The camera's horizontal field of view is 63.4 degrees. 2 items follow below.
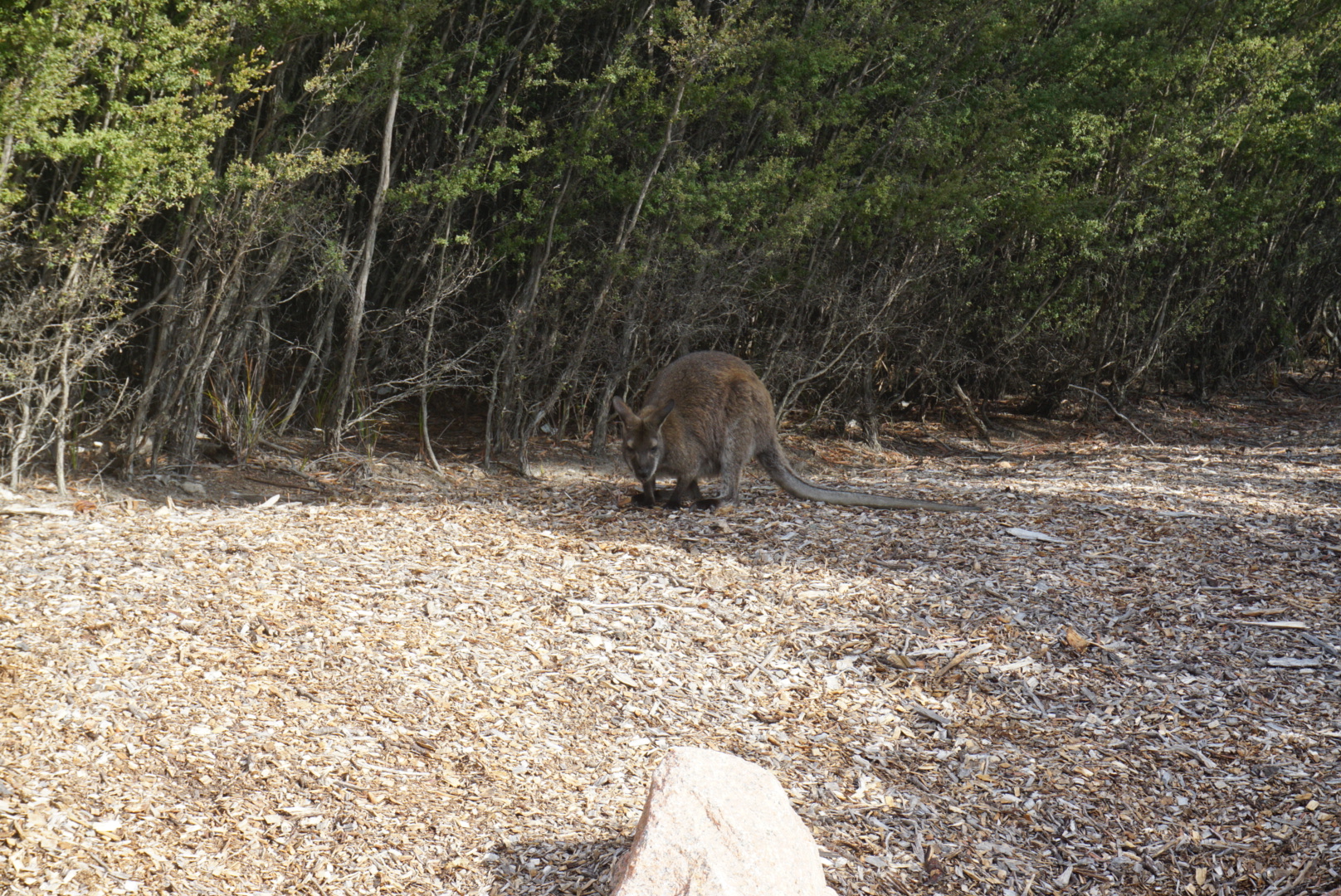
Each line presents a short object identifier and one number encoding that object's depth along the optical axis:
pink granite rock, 3.01
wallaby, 6.80
